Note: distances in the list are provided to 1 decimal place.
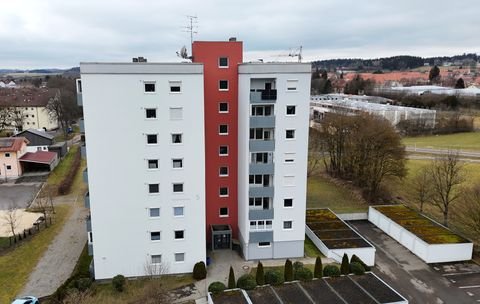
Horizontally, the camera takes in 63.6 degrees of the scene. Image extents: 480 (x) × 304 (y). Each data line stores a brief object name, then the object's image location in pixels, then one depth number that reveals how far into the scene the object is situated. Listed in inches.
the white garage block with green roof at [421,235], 1375.5
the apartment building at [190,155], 1167.0
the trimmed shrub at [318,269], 1192.2
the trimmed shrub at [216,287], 1114.7
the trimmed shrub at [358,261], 1258.1
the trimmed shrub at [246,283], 1142.3
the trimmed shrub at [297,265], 1244.6
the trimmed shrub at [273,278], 1167.0
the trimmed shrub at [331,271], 1202.0
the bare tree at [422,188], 1787.6
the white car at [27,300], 1066.9
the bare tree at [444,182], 1672.0
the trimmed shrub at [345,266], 1218.0
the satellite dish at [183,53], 1393.9
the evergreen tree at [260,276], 1158.3
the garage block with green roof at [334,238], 1357.0
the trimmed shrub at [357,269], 1216.2
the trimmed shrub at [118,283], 1173.1
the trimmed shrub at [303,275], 1190.9
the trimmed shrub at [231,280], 1139.3
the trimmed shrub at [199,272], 1238.9
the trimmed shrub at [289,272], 1187.3
